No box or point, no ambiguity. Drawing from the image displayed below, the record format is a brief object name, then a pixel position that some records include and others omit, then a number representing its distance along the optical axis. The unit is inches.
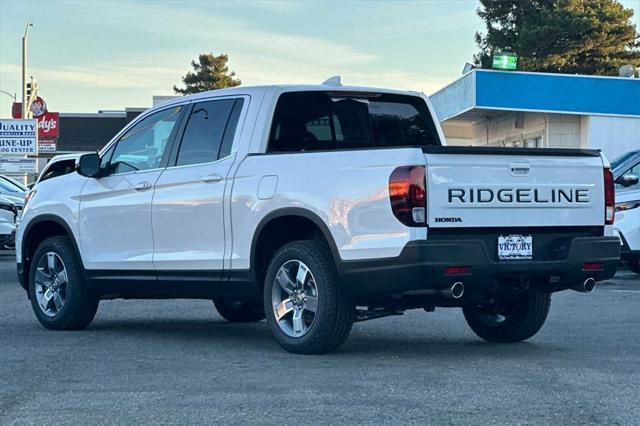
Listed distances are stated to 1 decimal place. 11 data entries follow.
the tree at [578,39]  2048.5
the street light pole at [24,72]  1729.6
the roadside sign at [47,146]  2046.1
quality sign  1547.7
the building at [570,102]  1138.7
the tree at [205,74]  3248.0
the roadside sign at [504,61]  1157.1
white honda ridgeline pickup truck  293.0
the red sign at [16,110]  2297.2
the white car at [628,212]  621.9
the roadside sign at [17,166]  1538.5
